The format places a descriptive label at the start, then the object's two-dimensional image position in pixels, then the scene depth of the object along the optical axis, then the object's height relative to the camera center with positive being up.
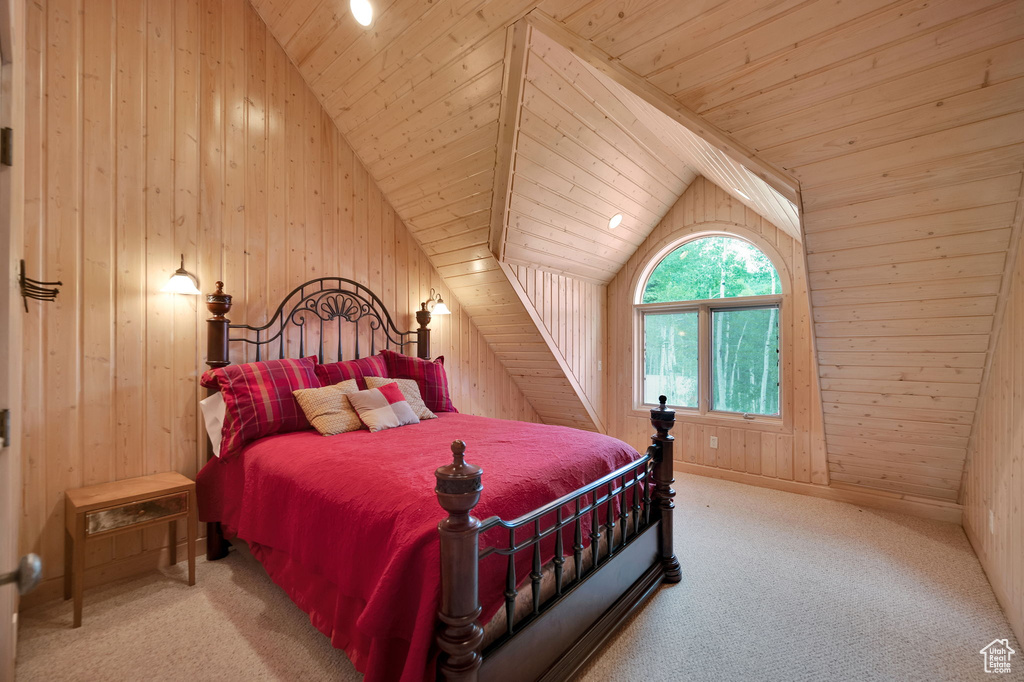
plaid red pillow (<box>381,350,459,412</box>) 3.33 -0.24
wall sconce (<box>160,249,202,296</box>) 2.47 +0.33
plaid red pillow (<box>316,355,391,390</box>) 2.94 -0.18
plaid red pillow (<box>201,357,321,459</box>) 2.37 -0.31
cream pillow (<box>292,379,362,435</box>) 2.48 -0.37
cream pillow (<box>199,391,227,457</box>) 2.47 -0.39
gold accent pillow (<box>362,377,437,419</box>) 2.96 -0.33
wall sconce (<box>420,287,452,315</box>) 3.79 +0.32
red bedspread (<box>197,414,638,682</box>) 1.31 -0.60
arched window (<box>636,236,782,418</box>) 3.93 +0.13
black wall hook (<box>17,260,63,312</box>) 1.93 +0.24
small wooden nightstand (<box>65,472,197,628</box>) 1.95 -0.76
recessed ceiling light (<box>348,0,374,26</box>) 2.54 +1.88
